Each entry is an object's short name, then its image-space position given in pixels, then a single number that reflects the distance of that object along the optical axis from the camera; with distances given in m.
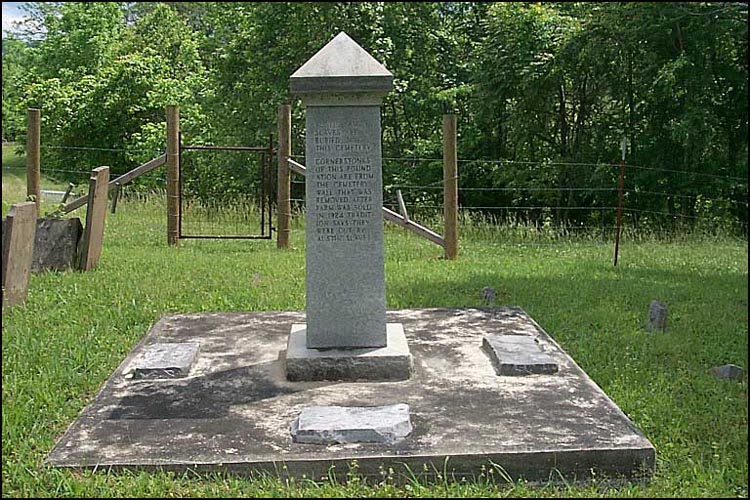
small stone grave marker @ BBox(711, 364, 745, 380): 5.96
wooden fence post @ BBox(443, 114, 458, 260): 11.09
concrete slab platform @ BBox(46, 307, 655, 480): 4.32
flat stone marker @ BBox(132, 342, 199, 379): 5.67
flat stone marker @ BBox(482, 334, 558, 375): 5.61
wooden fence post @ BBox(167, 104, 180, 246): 12.12
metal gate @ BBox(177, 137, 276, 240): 13.98
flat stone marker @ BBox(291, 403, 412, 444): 4.50
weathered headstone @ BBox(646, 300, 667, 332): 7.34
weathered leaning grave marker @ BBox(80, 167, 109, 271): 9.84
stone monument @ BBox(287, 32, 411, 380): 5.63
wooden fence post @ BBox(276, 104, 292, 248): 12.02
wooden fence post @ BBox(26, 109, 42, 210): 12.27
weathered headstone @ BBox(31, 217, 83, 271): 9.77
